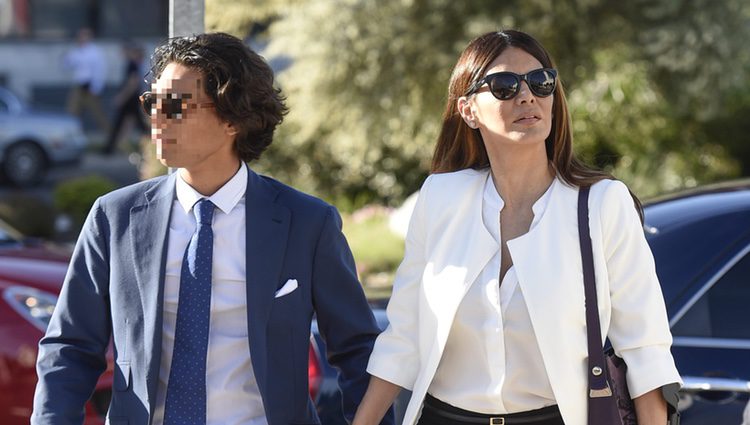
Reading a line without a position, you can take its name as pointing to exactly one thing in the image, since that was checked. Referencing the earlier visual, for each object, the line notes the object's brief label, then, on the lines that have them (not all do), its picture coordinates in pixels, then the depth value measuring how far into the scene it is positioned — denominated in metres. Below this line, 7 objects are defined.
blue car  7.25
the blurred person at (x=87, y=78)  47.16
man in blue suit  5.37
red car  9.74
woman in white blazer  5.20
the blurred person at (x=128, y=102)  45.16
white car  37.94
